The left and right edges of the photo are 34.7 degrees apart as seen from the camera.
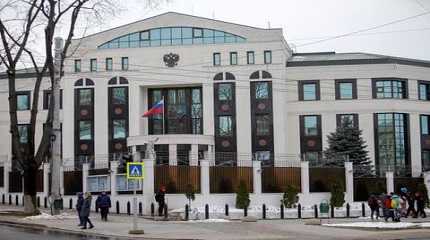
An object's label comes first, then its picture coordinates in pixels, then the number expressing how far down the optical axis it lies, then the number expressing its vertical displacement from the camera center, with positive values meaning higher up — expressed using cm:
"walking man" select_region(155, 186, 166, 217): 3606 -179
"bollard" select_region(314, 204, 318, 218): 3790 -267
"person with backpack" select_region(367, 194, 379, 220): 3469 -213
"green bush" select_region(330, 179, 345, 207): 4291 -205
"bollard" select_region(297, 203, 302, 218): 3812 -273
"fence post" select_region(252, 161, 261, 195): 4219 -97
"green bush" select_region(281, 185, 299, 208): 4188 -209
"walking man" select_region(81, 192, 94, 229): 2791 -182
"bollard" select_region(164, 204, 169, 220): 3484 -244
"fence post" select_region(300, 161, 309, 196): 4356 -98
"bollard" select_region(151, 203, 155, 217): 3814 -251
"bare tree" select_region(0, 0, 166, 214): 3688 +549
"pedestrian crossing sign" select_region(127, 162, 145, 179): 2517 -19
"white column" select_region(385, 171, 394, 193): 4784 -136
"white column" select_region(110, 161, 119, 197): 4159 -54
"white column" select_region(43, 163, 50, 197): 4709 -96
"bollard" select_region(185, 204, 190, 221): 3510 -244
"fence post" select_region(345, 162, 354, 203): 4541 -139
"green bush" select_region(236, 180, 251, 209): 4056 -198
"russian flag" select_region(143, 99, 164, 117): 5122 +414
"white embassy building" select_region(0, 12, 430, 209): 6994 +728
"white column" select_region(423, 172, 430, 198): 4992 -140
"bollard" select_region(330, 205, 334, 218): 3965 -284
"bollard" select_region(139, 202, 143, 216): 3899 -251
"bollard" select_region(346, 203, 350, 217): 3928 -274
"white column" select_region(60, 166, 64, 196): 4597 -81
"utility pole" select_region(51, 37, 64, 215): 3423 +138
